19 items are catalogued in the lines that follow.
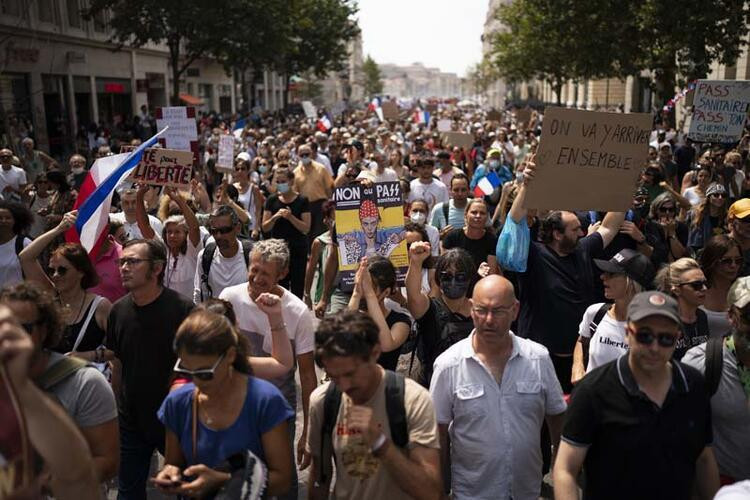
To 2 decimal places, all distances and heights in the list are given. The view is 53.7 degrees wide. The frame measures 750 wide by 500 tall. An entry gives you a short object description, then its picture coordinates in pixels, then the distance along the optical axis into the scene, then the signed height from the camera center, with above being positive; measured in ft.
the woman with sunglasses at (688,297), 12.96 -3.68
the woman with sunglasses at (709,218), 23.59 -4.23
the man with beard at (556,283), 16.24 -4.33
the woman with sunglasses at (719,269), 14.46 -3.58
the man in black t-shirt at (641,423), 9.25 -4.17
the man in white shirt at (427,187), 30.55 -4.15
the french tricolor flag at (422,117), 102.02 -4.34
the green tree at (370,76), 559.79 +7.28
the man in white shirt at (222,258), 17.72 -4.09
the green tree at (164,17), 78.79 +7.36
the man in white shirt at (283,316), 13.60 -4.20
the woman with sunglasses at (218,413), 9.21 -4.09
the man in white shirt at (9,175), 34.81 -4.06
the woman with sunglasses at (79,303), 13.88 -4.06
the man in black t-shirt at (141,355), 12.92 -4.59
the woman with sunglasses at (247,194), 30.39 -4.39
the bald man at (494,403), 10.83 -4.62
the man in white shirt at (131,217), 21.68 -3.78
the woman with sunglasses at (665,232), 20.38 -4.05
